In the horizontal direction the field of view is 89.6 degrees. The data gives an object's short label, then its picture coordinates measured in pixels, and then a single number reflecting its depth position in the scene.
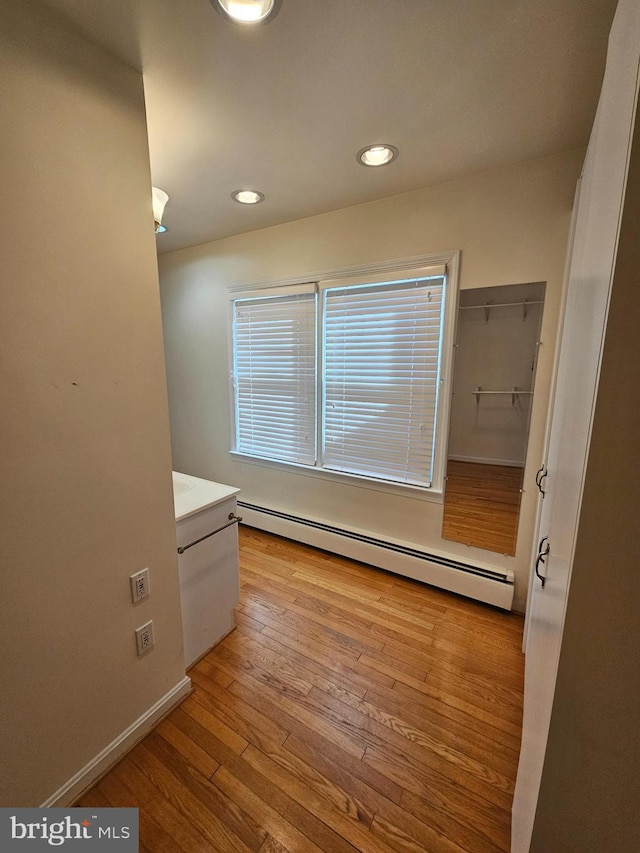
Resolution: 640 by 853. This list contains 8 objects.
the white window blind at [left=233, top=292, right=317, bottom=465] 2.54
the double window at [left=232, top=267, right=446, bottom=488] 2.09
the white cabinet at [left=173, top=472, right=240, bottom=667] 1.56
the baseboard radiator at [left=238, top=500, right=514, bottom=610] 1.98
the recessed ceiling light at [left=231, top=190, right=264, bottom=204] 1.97
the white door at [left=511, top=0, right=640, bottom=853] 0.52
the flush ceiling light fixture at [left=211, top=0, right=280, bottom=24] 0.93
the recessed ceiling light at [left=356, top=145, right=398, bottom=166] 1.56
